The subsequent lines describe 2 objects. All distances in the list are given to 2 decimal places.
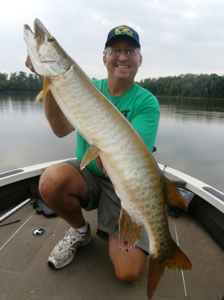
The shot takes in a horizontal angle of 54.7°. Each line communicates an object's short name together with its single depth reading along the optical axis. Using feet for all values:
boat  5.78
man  6.39
